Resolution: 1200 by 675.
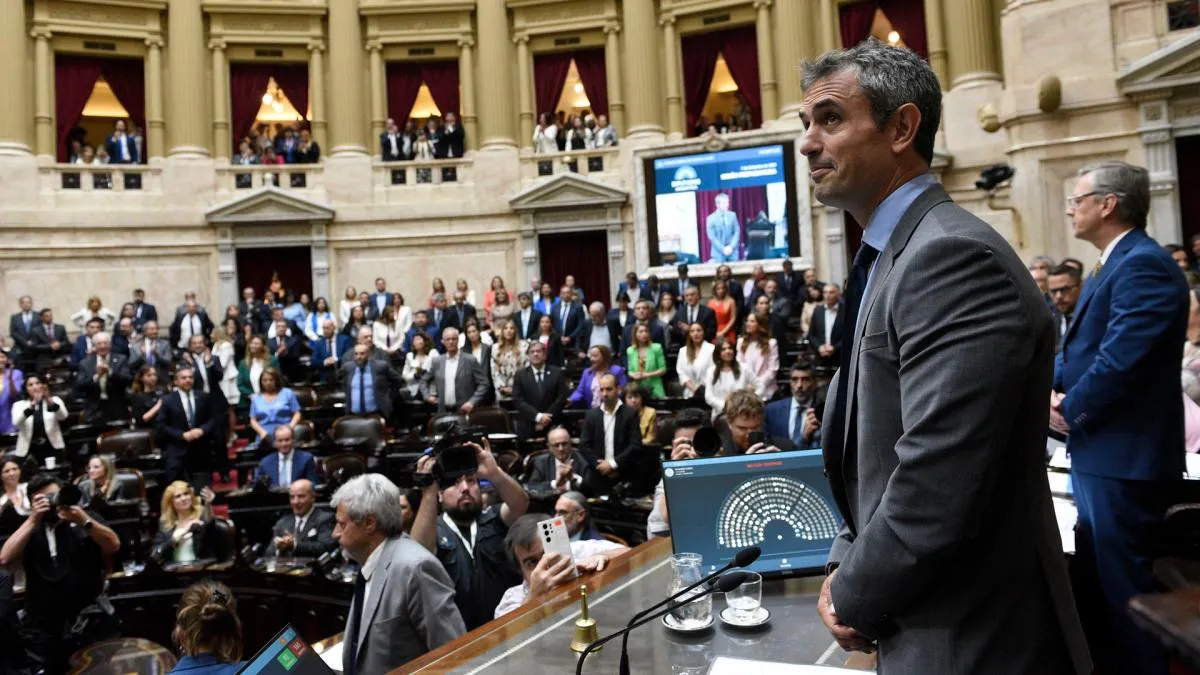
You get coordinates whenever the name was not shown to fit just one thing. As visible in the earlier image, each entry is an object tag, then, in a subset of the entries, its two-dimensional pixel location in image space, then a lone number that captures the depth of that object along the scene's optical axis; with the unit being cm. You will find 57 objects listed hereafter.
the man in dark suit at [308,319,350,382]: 1209
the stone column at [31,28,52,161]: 1700
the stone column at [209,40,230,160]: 1803
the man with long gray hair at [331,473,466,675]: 326
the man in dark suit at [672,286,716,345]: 1106
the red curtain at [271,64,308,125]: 1894
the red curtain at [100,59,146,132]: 1809
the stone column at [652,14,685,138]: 1812
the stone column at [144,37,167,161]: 1758
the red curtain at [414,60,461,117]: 1922
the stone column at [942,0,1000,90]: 1560
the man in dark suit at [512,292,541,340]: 1185
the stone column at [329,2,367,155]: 1822
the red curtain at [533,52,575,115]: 1889
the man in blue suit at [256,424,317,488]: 764
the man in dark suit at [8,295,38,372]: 1319
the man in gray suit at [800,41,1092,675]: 122
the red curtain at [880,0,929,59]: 1684
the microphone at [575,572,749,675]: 169
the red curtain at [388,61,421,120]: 1919
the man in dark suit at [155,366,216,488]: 876
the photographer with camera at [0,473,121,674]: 519
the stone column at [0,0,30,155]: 1637
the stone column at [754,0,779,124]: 1744
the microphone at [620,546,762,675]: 181
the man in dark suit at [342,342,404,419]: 963
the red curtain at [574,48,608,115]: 1892
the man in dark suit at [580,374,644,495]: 688
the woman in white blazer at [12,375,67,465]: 883
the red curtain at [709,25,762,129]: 1808
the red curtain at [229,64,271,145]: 1852
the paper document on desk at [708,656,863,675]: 179
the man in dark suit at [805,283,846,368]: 1024
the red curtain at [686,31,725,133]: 1834
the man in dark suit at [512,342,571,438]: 897
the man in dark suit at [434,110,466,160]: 1816
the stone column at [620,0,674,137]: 1778
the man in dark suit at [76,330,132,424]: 1002
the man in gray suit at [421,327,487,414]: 963
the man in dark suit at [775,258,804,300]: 1289
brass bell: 202
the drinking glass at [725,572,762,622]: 212
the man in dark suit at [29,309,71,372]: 1315
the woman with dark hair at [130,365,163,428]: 944
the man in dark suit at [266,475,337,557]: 598
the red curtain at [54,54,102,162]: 1759
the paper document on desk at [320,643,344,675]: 334
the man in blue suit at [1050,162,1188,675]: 246
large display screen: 1594
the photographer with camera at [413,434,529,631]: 381
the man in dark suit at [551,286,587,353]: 1214
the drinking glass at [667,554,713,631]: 211
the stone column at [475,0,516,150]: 1827
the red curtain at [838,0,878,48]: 1719
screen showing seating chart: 246
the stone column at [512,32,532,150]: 1862
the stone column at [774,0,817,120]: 1684
